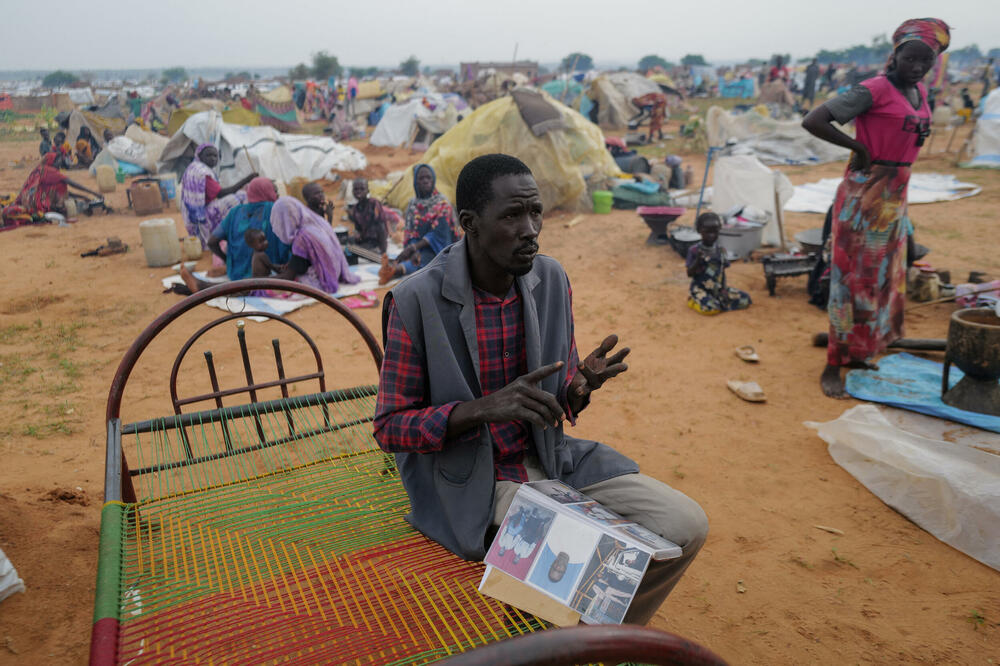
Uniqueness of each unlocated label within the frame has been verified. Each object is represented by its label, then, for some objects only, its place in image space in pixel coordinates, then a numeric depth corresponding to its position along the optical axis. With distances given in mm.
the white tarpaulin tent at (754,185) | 8234
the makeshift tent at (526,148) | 10500
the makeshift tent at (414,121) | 19438
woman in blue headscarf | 7281
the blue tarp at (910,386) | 3742
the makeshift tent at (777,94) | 21531
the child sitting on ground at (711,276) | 6148
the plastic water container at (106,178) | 14230
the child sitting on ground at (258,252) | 6875
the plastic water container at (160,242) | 8328
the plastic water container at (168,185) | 12703
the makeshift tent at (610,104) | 23281
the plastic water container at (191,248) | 8703
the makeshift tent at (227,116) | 14320
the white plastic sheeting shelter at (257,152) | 12398
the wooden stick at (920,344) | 4547
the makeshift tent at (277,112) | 21594
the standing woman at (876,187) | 3754
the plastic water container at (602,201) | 10641
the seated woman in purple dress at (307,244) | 6941
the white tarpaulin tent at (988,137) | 12367
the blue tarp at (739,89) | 32938
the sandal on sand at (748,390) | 4473
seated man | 1839
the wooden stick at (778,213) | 8195
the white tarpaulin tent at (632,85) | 24109
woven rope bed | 1732
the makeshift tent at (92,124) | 18359
